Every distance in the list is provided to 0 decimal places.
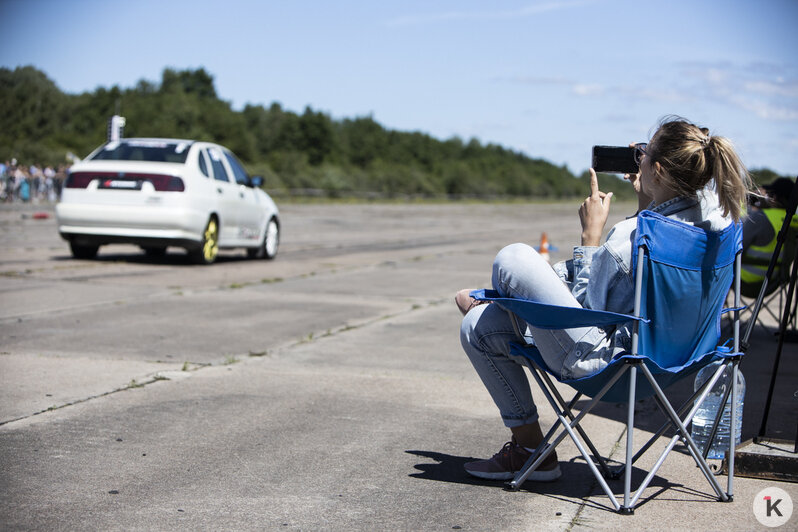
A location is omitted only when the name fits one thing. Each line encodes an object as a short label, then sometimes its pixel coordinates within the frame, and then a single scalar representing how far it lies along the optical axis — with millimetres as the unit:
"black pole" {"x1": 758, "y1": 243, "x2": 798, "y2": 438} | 8680
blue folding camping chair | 7004
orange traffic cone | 28972
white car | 27578
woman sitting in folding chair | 7211
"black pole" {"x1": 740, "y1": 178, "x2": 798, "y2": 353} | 8352
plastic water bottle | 8086
